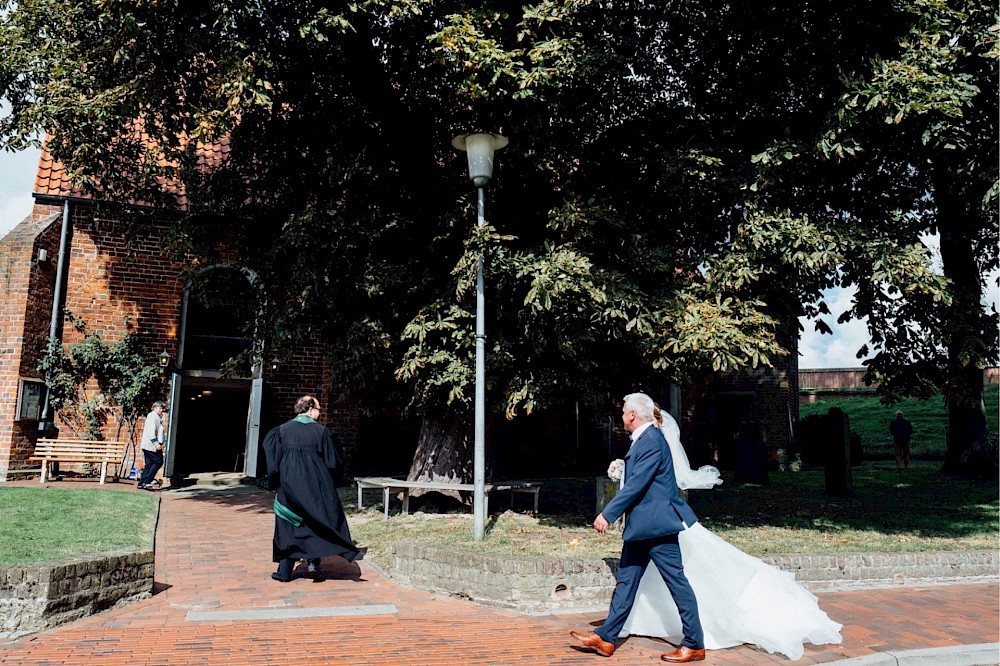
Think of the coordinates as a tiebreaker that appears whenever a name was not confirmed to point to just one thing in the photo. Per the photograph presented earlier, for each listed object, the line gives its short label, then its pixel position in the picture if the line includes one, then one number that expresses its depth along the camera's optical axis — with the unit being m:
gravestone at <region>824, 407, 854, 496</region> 14.33
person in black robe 7.27
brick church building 15.01
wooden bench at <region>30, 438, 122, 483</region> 14.55
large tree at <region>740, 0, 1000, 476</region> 8.09
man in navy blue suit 5.08
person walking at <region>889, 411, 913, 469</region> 22.06
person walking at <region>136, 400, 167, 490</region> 14.13
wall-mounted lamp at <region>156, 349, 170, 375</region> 15.67
